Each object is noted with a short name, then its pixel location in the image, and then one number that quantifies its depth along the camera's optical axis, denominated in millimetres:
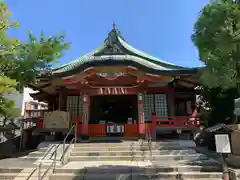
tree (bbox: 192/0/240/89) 5461
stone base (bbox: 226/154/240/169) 6267
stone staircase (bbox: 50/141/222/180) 5645
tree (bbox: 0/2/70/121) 6601
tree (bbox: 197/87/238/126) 10264
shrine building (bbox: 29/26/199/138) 10127
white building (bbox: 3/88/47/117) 18712
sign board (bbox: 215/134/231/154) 4669
